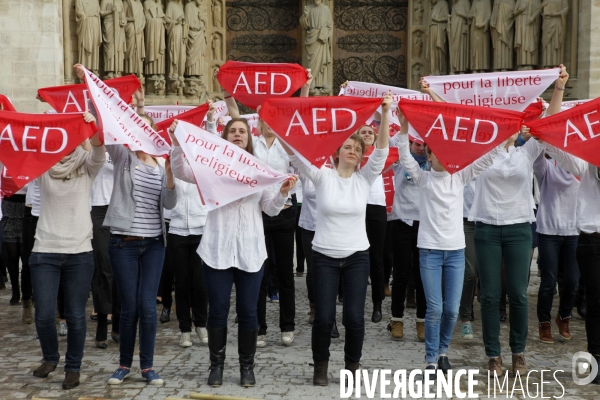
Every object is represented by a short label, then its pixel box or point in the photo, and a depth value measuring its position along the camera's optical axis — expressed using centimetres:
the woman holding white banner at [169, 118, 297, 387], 615
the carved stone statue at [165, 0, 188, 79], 1485
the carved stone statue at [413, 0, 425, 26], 1608
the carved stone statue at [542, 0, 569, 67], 1439
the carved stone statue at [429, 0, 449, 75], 1547
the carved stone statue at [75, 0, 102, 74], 1409
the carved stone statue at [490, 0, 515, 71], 1461
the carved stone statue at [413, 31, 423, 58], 1612
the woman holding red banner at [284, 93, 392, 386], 625
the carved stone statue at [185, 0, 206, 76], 1512
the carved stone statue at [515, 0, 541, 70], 1446
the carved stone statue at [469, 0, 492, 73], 1480
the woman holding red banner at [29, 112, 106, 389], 613
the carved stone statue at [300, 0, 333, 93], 1552
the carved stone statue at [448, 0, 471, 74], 1505
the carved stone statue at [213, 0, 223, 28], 1605
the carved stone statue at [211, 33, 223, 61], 1606
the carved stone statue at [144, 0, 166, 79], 1466
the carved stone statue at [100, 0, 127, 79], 1428
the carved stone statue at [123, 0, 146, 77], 1448
